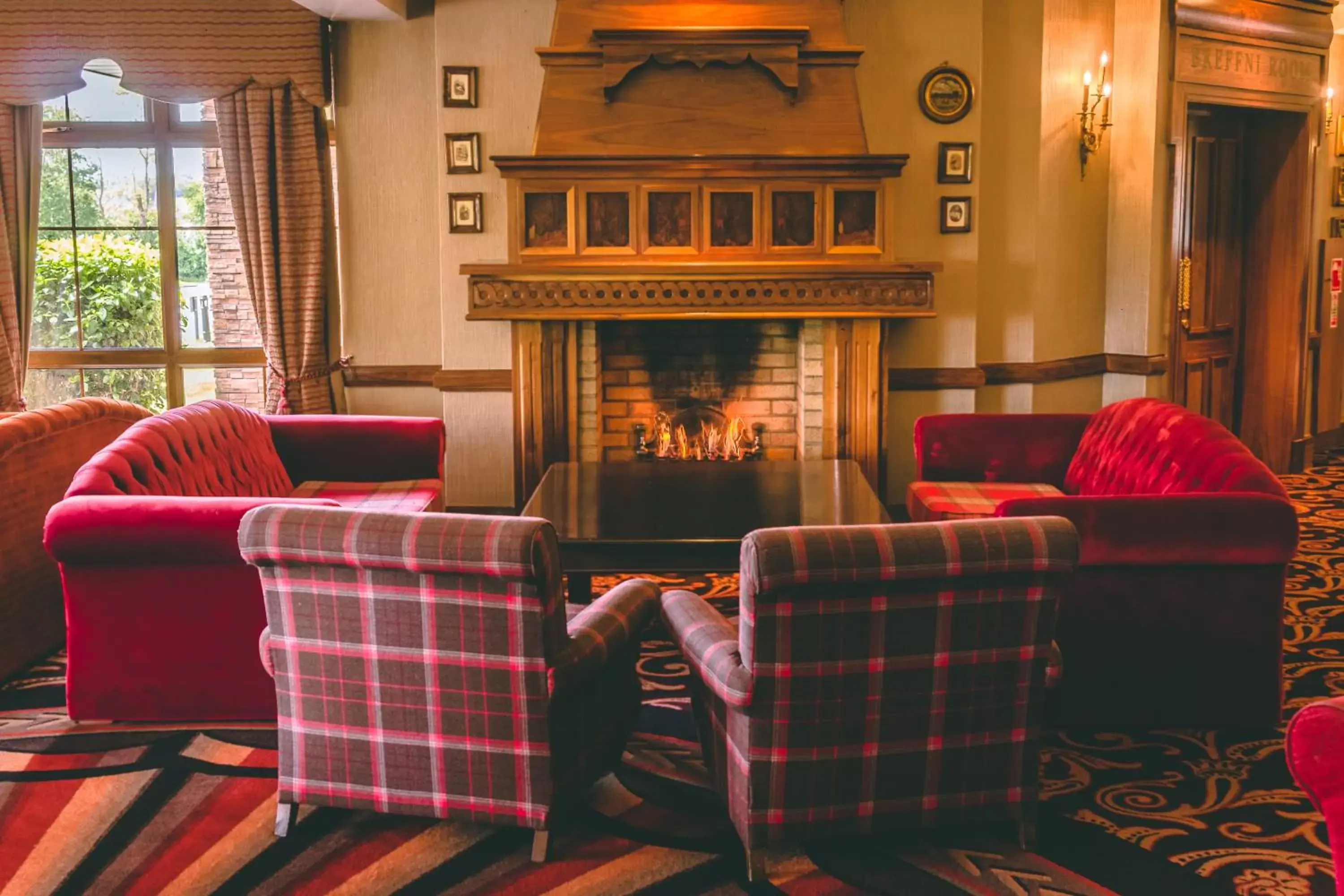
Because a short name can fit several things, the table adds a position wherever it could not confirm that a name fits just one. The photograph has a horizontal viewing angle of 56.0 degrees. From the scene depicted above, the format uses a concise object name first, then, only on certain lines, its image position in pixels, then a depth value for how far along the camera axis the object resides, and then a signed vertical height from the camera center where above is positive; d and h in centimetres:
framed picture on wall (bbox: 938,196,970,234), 622 +53
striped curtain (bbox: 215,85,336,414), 623 +50
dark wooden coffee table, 375 -61
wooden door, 700 +31
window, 650 +32
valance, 610 +135
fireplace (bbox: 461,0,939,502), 579 +52
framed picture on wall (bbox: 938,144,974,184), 620 +78
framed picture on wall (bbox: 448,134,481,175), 619 +83
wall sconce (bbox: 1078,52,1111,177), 647 +104
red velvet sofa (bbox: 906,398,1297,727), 348 -77
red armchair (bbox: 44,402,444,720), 353 -77
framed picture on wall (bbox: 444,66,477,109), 616 +115
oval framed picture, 617 +110
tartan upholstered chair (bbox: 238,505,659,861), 260 -73
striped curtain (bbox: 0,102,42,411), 621 +44
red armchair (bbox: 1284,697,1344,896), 189 -66
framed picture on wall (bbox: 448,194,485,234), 623 +54
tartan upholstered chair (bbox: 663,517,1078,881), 253 -73
